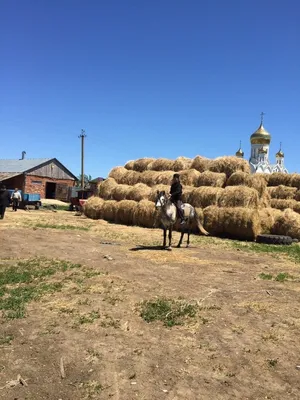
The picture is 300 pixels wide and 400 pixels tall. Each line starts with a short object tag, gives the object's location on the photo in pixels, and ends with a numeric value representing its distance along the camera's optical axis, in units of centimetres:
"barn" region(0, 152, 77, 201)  4606
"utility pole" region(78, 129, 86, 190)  5027
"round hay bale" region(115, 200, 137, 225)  2266
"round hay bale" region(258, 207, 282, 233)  1923
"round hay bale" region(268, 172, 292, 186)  2545
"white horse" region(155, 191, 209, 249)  1366
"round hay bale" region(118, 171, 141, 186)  2538
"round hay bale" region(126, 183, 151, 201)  2288
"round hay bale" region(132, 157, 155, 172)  2611
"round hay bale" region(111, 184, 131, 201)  2416
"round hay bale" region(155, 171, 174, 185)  2314
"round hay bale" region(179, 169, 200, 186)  2189
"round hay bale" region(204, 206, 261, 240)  1773
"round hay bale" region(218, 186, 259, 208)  1841
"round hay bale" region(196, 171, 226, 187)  2089
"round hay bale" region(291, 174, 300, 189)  2491
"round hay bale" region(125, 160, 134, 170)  2716
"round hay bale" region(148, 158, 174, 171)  2484
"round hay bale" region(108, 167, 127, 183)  2645
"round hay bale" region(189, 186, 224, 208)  1950
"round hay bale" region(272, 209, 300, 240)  1836
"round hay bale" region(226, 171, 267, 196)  1997
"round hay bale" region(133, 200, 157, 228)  2136
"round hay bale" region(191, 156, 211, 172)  2273
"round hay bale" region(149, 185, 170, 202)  2194
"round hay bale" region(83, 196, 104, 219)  2514
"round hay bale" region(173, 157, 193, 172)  2416
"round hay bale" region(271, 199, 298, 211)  2226
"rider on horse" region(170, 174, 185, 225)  1401
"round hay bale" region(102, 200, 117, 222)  2397
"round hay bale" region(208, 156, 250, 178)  2119
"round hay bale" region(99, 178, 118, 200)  2533
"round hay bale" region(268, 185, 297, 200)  2369
